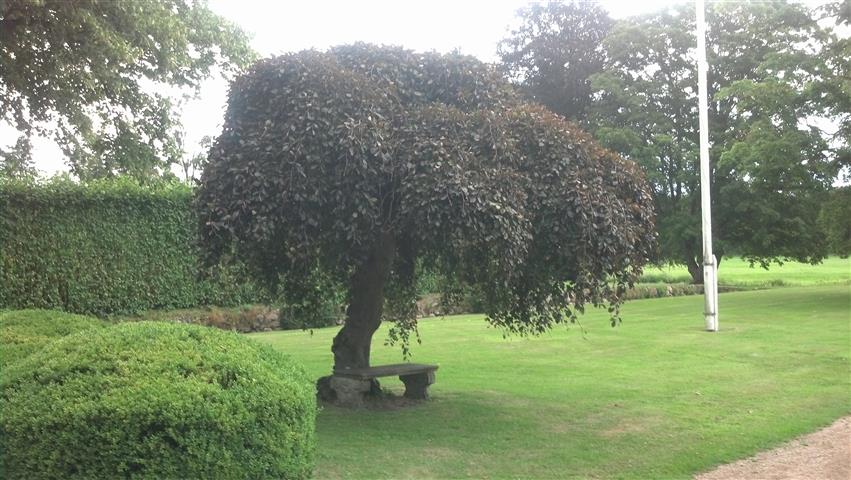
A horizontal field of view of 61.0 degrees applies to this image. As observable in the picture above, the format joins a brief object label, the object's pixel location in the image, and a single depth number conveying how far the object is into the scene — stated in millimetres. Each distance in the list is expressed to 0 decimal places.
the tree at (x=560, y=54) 31750
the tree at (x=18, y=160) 16812
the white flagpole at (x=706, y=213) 15078
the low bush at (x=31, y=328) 6133
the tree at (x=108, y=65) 11617
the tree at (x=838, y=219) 20805
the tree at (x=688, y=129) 27844
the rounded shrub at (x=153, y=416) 3799
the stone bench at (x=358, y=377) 7875
